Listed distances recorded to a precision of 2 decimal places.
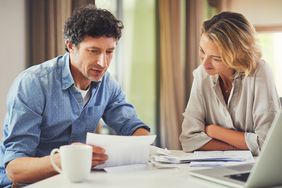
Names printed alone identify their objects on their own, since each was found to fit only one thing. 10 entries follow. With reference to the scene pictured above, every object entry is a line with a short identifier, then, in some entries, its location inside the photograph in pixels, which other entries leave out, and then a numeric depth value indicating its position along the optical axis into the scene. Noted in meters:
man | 1.48
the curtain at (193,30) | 3.22
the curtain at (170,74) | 3.20
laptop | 0.92
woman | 1.75
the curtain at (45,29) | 2.91
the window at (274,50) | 3.39
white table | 1.06
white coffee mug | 1.08
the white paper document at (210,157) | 1.36
